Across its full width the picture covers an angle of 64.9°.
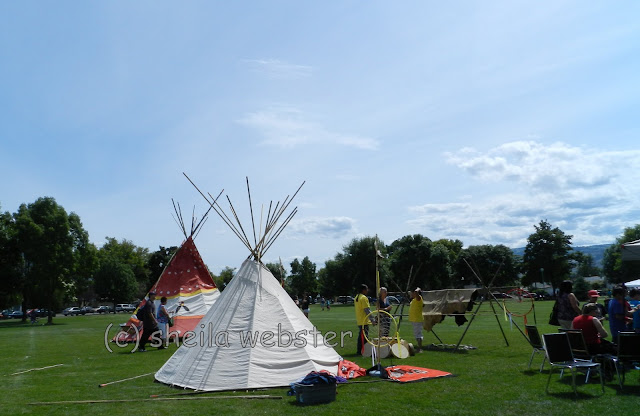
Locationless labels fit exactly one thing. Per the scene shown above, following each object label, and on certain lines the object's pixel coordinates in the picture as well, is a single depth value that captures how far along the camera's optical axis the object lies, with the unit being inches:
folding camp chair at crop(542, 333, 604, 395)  326.6
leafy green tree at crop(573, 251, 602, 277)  2660.4
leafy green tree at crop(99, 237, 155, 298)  3511.3
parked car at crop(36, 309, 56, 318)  2498.8
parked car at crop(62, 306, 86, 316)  2768.0
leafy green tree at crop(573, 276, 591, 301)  1872.5
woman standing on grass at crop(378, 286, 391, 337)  532.1
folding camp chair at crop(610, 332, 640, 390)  331.0
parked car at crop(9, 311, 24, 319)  2662.4
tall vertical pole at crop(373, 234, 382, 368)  391.9
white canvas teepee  374.6
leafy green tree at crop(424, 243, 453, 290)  2377.0
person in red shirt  354.6
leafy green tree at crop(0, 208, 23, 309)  1750.7
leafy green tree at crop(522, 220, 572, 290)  2573.8
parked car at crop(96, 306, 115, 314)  2895.4
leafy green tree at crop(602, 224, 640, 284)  2698.6
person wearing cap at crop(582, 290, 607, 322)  413.1
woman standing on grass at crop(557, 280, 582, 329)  414.3
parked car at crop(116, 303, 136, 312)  3021.7
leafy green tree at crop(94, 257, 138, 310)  2962.6
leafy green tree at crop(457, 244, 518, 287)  2733.8
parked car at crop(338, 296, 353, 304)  3120.8
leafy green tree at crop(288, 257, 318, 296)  3275.1
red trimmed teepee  775.1
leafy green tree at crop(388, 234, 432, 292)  2369.6
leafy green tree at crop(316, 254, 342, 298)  2596.0
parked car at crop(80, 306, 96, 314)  2860.7
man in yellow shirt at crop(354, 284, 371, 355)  522.9
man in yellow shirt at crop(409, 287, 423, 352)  573.0
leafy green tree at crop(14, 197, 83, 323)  1699.1
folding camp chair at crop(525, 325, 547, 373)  405.4
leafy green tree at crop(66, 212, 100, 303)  1813.5
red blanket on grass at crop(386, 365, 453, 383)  387.5
